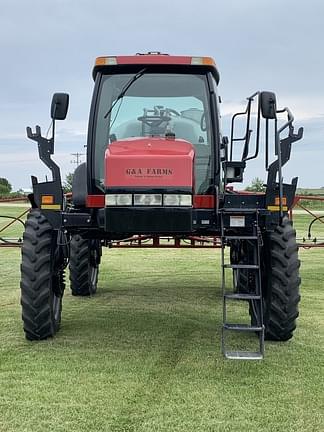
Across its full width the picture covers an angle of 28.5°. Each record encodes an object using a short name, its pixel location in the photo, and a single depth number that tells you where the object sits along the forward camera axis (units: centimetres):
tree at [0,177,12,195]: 8325
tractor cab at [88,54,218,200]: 663
